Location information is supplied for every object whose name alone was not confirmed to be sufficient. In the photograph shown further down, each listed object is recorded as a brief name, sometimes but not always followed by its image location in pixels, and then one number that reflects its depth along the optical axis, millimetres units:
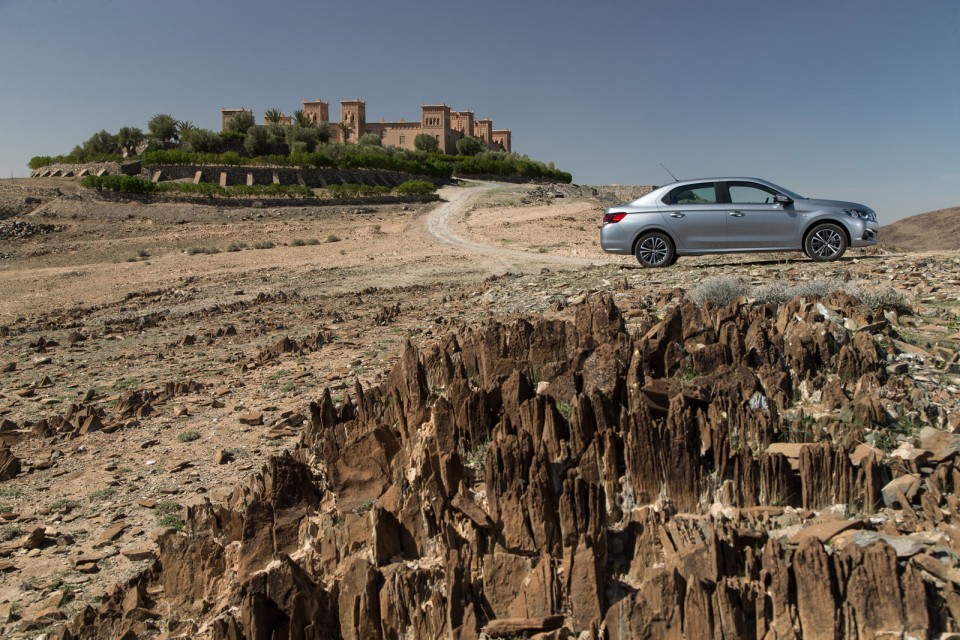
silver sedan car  11750
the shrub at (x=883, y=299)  6363
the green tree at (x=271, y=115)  71562
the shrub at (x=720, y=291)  7086
